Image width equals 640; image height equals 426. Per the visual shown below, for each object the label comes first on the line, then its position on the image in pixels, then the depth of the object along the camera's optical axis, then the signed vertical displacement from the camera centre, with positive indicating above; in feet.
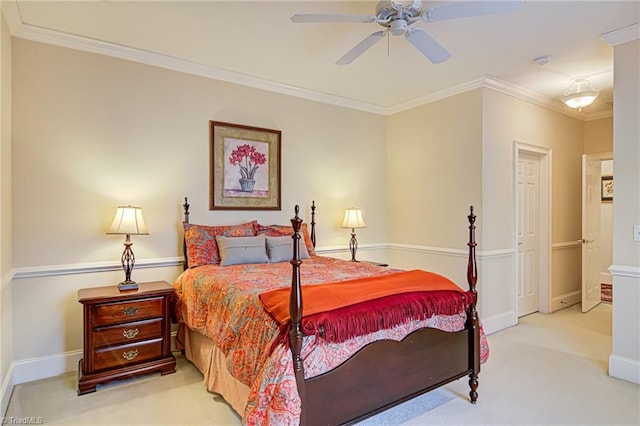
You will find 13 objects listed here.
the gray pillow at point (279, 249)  11.81 -1.28
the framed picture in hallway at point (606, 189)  21.17 +1.16
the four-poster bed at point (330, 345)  5.77 -2.57
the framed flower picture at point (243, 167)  12.52 +1.54
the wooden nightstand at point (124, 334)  8.87 -3.17
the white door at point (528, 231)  15.26 -0.90
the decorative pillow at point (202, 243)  11.02 -1.01
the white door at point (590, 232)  15.58 -0.99
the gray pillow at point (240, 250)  10.92 -1.24
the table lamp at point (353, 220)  14.80 -0.42
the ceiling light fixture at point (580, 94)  12.42 +3.94
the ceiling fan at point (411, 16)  6.70 +3.80
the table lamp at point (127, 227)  9.68 -0.46
